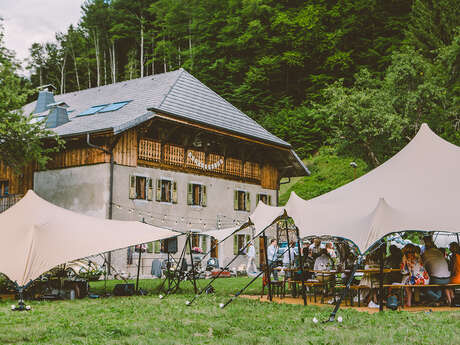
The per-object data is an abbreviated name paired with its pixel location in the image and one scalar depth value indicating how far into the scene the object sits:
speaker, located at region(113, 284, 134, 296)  16.48
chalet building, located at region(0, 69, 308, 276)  25.69
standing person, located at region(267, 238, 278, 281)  19.92
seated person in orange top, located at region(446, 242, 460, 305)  12.73
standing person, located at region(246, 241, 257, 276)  26.44
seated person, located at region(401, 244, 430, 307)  12.55
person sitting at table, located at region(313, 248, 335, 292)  14.88
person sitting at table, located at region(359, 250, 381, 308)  12.95
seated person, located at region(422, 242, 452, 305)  12.58
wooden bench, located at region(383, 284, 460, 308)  12.21
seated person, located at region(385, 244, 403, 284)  13.51
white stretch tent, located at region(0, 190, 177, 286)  13.66
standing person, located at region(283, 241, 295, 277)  20.51
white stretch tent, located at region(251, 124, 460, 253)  11.11
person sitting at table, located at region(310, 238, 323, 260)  16.60
